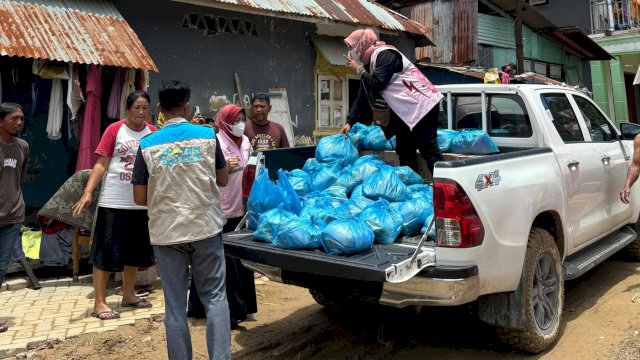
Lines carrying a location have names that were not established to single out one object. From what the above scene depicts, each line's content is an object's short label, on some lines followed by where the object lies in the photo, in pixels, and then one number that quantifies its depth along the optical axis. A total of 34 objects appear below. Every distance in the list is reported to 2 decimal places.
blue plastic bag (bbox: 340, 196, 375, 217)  3.36
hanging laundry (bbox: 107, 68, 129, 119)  6.39
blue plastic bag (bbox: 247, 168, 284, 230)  3.52
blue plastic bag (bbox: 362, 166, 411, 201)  3.55
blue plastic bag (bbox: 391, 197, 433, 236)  3.33
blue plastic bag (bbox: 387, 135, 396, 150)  4.57
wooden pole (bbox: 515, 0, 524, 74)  13.85
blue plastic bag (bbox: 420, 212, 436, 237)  3.16
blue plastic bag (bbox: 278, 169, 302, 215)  3.53
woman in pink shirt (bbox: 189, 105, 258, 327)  4.28
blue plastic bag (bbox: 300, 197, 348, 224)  3.25
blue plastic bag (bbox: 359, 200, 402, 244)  3.12
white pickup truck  2.85
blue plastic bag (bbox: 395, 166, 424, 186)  3.90
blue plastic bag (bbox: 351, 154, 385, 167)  3.96
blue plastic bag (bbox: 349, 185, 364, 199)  3.65
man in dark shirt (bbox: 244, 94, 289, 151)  5.12
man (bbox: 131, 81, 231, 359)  2.91
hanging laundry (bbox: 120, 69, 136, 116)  6.48
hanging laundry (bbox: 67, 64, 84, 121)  6.07
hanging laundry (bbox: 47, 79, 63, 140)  6.11
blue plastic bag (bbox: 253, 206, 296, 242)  3.26
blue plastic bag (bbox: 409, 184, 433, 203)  3.61
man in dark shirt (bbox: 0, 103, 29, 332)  4.21
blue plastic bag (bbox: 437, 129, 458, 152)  4.43
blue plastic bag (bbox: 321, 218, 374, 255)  2.92
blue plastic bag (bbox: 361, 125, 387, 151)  4.51
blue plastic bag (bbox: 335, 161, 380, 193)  3.82
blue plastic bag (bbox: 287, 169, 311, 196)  3.91
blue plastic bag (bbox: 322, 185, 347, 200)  3.70
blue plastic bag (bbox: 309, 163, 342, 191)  3.90
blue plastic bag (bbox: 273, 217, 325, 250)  3.08
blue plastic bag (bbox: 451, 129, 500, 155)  4.21
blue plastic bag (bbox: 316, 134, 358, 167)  4.14
